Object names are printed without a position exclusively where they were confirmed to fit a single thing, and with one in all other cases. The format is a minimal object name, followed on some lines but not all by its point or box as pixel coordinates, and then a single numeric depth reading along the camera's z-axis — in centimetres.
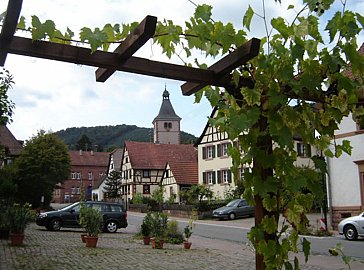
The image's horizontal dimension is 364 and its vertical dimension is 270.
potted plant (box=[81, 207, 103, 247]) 1602
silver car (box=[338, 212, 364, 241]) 2012
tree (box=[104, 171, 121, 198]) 7175
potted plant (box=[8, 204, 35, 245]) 1557
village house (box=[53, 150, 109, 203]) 10406
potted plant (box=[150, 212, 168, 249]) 1689
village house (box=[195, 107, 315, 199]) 4831
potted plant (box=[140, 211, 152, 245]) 1738
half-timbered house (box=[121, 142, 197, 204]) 6519
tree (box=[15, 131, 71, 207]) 3538
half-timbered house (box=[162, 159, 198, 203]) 5562
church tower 9156
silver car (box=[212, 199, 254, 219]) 3622
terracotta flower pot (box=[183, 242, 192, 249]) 1661
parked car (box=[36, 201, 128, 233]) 2370
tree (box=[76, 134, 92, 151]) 13112
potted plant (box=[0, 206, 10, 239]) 1562
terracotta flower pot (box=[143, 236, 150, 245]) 1781
